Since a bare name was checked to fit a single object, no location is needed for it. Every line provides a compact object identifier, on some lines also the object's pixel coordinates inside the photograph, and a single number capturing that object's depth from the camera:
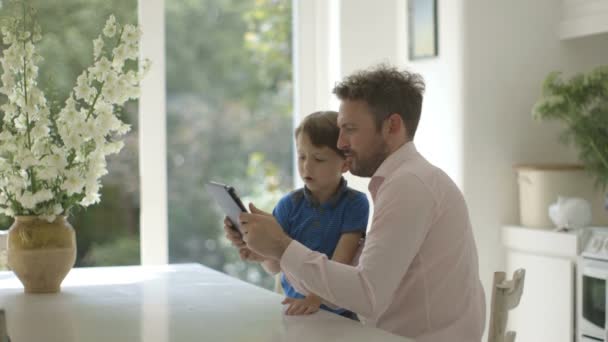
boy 2.52
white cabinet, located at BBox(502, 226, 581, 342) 3.70
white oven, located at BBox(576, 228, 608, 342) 3.47
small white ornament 3.76
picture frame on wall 4.35
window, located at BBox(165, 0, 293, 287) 5.01
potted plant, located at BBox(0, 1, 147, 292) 2.34
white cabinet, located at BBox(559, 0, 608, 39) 3.93
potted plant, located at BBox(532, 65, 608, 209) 3.84
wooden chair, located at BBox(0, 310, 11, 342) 1.49
